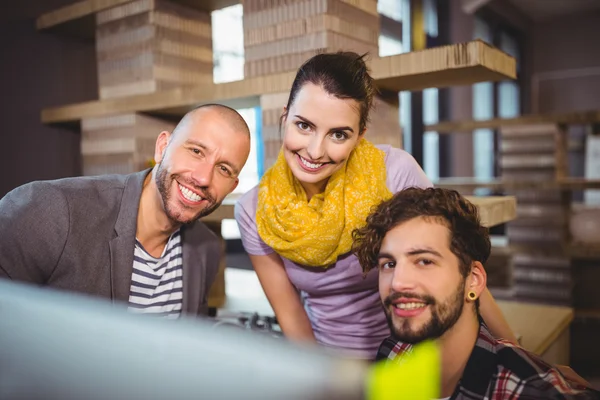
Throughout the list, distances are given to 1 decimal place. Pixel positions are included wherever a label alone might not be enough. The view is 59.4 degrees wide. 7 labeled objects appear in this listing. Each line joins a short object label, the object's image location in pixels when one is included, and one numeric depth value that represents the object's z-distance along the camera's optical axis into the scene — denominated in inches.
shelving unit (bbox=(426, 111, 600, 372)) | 119.6
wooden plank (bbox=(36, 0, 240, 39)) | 83.1
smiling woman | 48.7
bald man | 46.8
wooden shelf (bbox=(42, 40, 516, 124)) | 54.0
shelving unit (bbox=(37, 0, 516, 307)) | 58.7
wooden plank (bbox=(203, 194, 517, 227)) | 58.8
